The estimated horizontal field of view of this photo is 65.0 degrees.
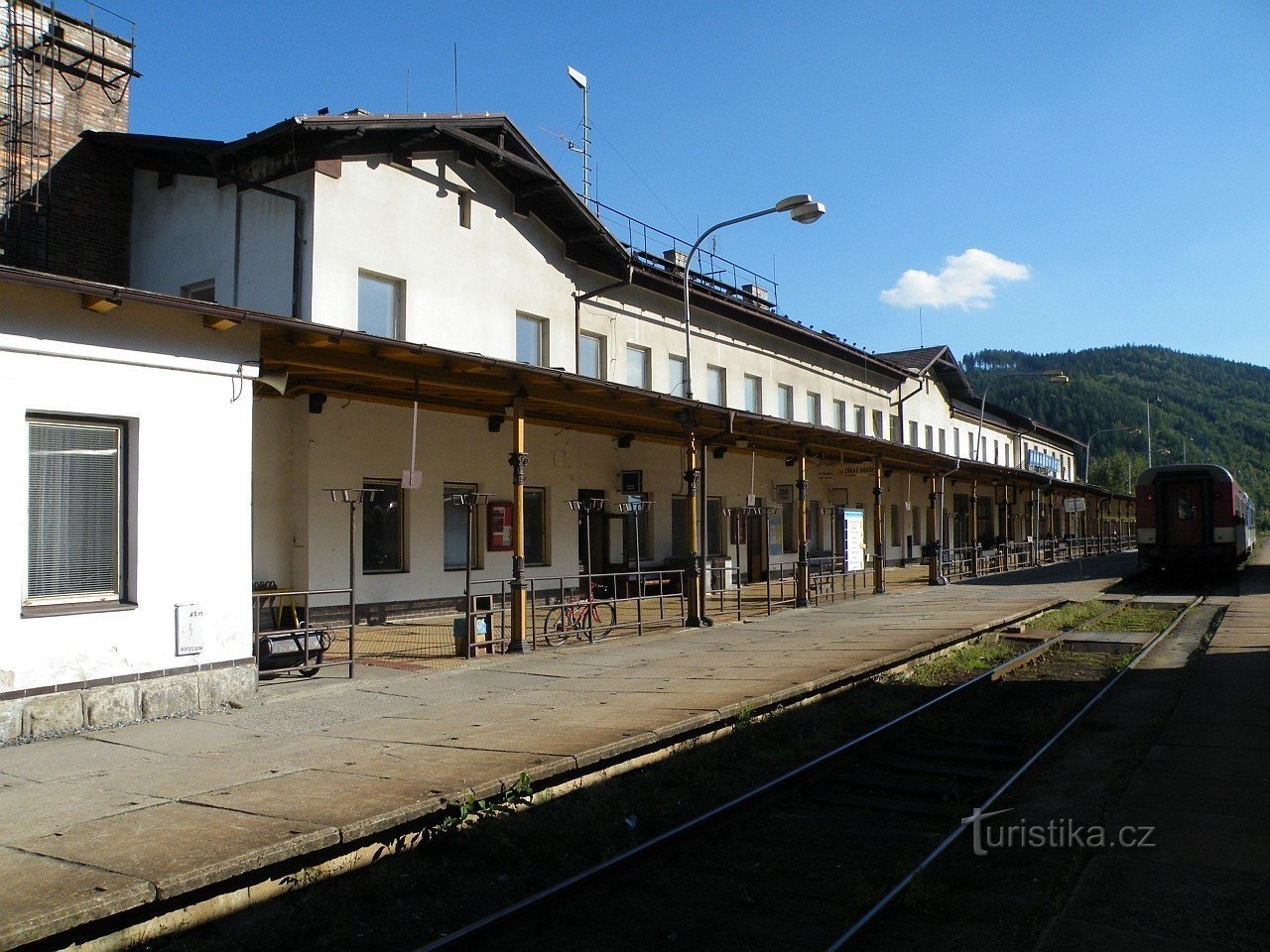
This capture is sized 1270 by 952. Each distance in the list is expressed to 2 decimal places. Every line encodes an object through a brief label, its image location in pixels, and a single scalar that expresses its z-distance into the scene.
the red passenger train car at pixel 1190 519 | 29.41
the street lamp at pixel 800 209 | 17.47
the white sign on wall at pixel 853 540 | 21.12
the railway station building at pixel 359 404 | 8.80
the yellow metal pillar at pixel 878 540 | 24.16
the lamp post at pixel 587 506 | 15.87
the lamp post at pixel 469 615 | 12.55
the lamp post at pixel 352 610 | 10.73
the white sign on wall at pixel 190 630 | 9.38
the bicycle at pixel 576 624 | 14.57
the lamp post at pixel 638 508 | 15.57
